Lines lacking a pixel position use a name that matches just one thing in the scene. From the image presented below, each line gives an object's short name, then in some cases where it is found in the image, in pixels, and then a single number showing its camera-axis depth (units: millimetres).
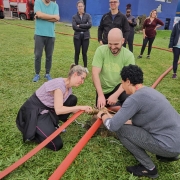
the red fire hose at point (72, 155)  1912
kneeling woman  2531
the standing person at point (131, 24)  6992
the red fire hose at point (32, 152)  2031
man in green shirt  2904
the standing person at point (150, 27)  7277
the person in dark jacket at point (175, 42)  5242
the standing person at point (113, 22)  4764
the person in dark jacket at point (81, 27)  5301
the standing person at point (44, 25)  4340
